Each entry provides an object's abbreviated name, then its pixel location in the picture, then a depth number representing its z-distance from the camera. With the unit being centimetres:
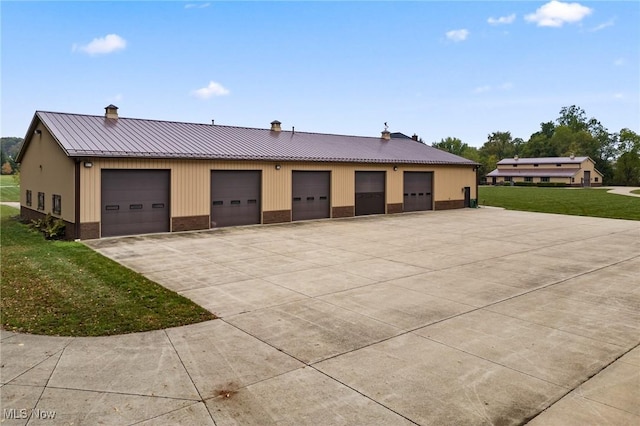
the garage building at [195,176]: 1726
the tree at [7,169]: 8994
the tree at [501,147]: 11969
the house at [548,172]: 7656
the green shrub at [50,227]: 1691
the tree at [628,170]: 7975
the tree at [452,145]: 11976
